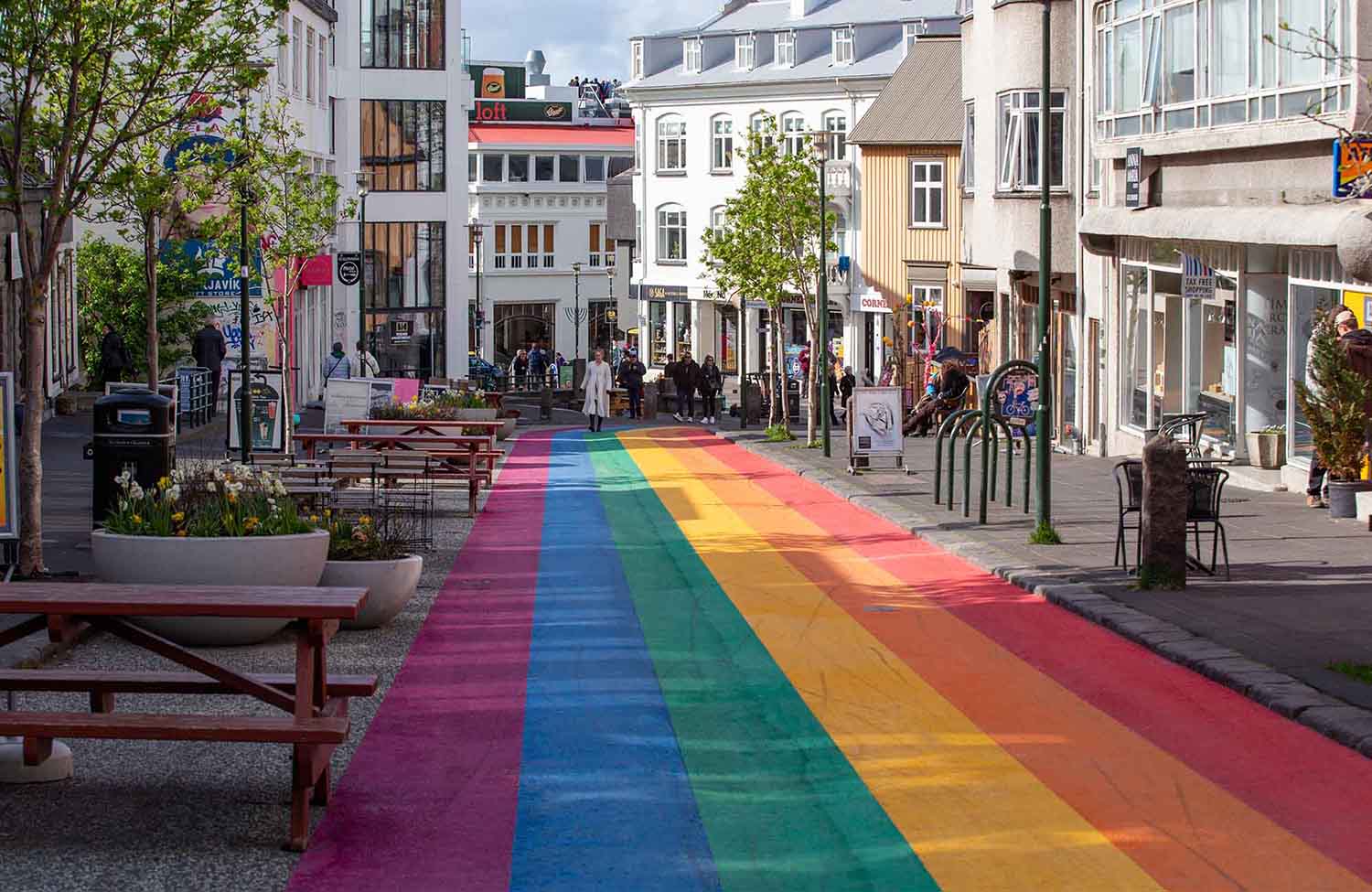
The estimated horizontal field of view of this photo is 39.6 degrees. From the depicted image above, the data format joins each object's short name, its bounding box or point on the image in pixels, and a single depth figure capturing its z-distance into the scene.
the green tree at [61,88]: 13.93
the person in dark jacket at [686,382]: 48.50
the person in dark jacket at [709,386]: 46.09
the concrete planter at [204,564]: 11.44
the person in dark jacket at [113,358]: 32.03
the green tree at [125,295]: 34.50
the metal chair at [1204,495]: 14.59
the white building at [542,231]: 95.50
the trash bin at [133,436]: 15.10
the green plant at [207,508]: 11.78
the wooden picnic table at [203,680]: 7.35
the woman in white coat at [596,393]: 40.75
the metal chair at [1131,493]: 15.44
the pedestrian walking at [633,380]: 49.19
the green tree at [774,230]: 36.44
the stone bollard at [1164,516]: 14.03
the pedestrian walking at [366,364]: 39.06
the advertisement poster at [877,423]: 26.11
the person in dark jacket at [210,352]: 34.38
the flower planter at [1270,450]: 23.06
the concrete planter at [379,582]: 12.54
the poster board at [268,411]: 25.38
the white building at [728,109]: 65.00
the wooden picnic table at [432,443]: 21.84
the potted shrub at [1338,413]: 19.34
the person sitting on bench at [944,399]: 35.78
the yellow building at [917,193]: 55.06
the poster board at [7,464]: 12.84
